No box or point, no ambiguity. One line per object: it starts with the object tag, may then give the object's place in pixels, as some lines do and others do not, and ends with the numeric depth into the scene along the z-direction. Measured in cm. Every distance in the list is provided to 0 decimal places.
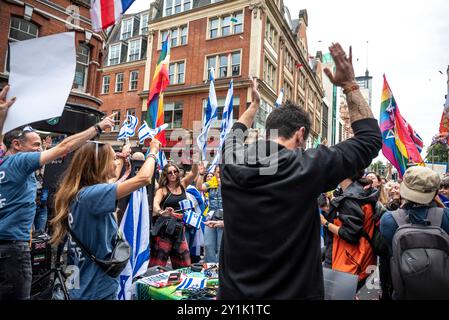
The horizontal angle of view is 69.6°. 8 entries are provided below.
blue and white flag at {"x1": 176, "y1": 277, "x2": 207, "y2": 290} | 312
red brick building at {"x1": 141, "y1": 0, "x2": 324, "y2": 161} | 2309
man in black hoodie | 157
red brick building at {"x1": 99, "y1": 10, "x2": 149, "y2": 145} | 2869
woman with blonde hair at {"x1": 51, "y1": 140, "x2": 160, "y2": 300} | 226
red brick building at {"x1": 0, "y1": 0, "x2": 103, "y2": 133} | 1255
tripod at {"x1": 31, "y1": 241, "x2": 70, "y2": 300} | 247
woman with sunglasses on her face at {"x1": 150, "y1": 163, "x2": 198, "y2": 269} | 489
